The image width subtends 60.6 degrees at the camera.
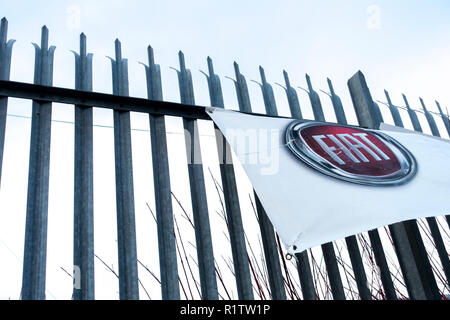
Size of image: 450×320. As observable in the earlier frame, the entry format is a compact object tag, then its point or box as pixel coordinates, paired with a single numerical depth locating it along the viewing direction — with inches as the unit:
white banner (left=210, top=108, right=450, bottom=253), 69.7
